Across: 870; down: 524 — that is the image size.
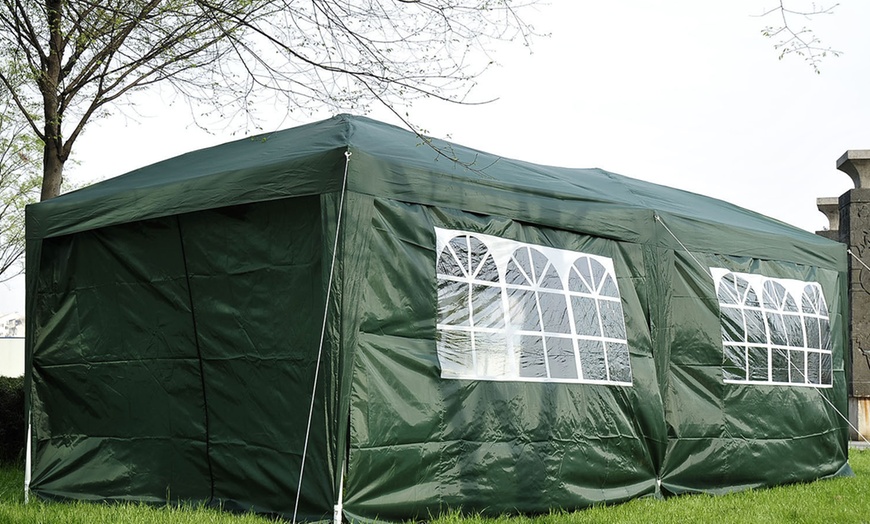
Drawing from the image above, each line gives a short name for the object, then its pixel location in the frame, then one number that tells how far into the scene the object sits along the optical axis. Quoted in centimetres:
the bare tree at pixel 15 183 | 1573
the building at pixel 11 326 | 3202
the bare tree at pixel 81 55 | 915
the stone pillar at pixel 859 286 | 1112
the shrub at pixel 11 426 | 823
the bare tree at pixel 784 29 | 441
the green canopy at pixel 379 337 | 486
